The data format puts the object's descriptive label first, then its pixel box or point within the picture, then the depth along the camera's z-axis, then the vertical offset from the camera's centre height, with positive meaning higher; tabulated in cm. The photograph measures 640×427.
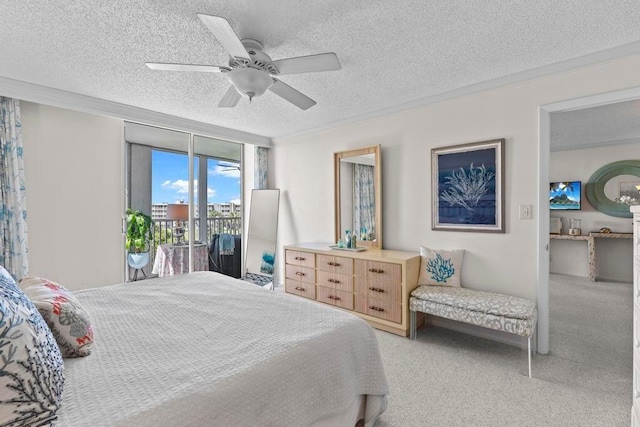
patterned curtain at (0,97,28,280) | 271 +18
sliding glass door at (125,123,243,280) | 385 +30
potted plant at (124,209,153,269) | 377 -31
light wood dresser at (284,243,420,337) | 299 -75
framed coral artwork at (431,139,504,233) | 283 +26
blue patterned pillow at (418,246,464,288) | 296 -54
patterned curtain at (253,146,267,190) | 491 +72
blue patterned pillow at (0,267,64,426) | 78 -44
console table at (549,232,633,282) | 511 -51
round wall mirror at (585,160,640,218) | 507 +47
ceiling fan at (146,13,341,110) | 183 +95
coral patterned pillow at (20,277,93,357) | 123 -45
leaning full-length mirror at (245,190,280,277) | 473 -30
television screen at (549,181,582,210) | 555 +35
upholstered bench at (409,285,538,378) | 233 -80
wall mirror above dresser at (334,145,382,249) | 365 +24
